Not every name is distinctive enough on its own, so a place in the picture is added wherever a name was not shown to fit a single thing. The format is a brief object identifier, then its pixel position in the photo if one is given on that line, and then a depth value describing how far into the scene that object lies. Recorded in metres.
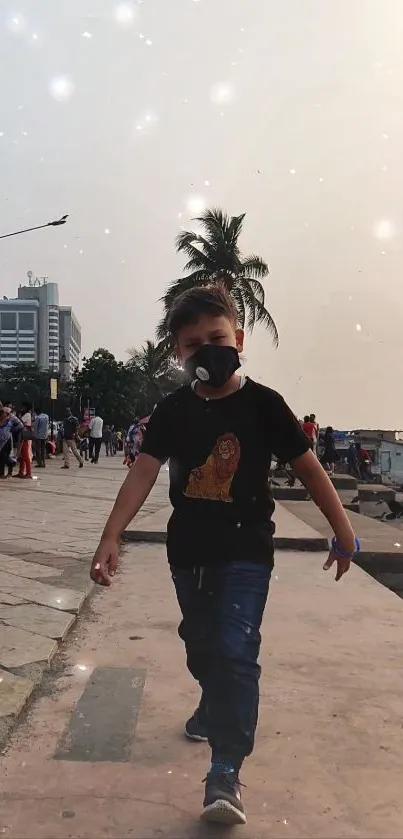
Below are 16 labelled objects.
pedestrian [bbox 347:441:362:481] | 24.09
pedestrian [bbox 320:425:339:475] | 18.86
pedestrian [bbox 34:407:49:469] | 15.97
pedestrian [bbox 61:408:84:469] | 16.52
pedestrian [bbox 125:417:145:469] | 17.70
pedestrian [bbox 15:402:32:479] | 13.36
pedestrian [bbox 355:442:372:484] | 23.94
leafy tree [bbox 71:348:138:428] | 49.09
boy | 1.93
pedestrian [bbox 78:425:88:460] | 25.75
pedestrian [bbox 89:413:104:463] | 20.34
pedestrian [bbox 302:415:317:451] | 14.73
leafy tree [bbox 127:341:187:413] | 52.68
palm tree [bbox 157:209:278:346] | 24.47
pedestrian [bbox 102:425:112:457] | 32.78
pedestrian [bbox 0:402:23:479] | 11.76
